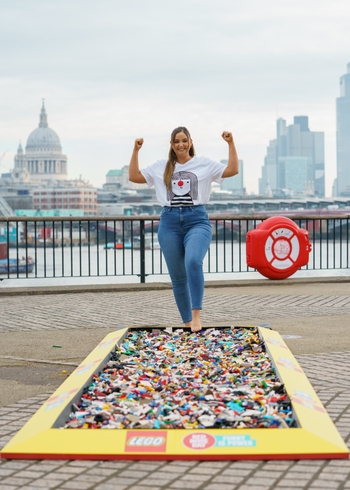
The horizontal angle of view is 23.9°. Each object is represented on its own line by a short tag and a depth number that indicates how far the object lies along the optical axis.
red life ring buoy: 13.18
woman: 6.67
